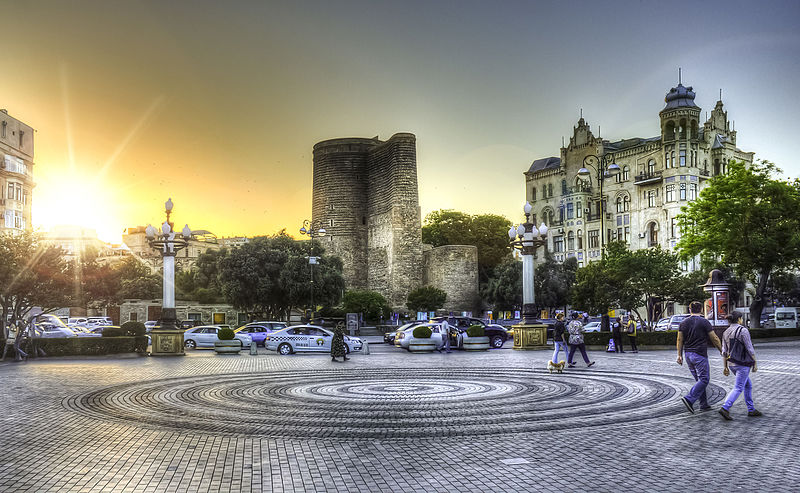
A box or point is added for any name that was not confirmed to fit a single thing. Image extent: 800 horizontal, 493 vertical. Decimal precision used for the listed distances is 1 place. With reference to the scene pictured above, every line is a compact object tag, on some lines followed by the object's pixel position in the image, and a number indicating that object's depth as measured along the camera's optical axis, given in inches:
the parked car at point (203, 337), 1460.4
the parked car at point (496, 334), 1385.3
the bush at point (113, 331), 1255.1
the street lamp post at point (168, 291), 1151.6
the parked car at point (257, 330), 1478.8
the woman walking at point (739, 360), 438.6
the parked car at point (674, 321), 1716.3
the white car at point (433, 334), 1238.7
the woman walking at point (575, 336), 818.2
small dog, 766.5
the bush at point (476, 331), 1278.8
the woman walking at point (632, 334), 1158.5
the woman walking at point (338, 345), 1031.0
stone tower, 2893.7
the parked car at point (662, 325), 1801.7
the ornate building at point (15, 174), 2615.7
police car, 1255.5
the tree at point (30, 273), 1412.4
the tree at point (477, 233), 3582.7
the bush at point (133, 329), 1242.9
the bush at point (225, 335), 1280.1
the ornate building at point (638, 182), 2859.3
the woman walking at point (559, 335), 765.3
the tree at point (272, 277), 2206.0
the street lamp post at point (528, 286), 1203.9
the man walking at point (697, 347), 464.8
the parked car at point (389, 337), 1550.2
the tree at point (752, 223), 1449.3
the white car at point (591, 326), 1755.5
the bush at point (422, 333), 1253.7
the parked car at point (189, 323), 2092.6
